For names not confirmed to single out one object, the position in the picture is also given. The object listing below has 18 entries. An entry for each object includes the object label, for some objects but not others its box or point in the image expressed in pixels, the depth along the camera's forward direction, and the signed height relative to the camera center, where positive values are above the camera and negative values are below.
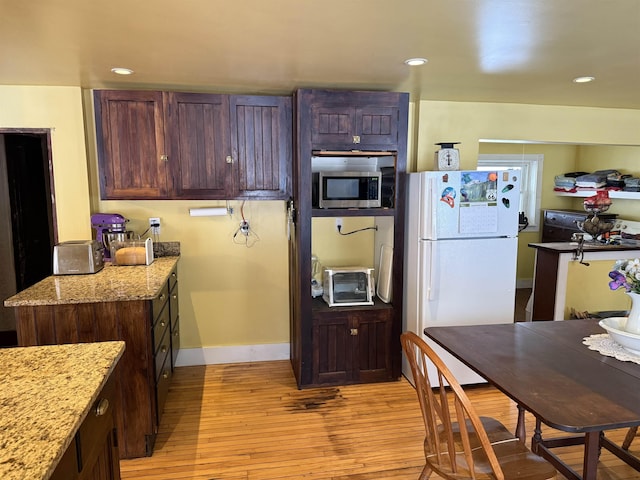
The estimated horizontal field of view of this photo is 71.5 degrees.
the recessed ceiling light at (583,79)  2.91 +0.71
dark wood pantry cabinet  3.13 -0.31
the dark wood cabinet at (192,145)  3.10 +0.30
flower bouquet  1.89 -0.38
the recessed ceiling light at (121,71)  2.70 +0.71
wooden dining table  1.46 -0.73
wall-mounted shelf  5.00 -0.08
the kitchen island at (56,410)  1.01 -0.59
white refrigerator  3.11 -0.44
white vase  1.91 -0.56
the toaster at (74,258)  2.86 -0.46
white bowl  1.91 -0.65
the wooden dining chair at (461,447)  1.54 -1.06
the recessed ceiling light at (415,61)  2.52 +0.72
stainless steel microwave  3.26 -0.01
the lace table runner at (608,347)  1.90 -0.72
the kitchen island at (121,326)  2.33 -0.74
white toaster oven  3.47 -0.78
